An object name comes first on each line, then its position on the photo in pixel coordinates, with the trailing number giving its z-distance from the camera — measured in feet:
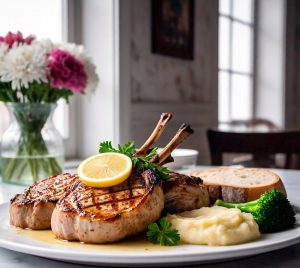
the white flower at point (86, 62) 5.33
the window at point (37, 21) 7.72
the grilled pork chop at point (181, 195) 2.86
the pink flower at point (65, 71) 5.05
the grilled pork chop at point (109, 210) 2.45
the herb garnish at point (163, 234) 2.42
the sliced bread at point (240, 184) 3.42
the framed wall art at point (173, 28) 9.86
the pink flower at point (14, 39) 5.15
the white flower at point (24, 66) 4.86
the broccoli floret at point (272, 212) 2.67
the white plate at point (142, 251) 2.15
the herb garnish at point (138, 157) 2.96
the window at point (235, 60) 14.35
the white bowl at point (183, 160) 5.32
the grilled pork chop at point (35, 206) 2.80
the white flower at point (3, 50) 4.97
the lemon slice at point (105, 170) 2.72
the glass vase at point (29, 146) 5.08
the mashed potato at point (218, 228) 2.39
